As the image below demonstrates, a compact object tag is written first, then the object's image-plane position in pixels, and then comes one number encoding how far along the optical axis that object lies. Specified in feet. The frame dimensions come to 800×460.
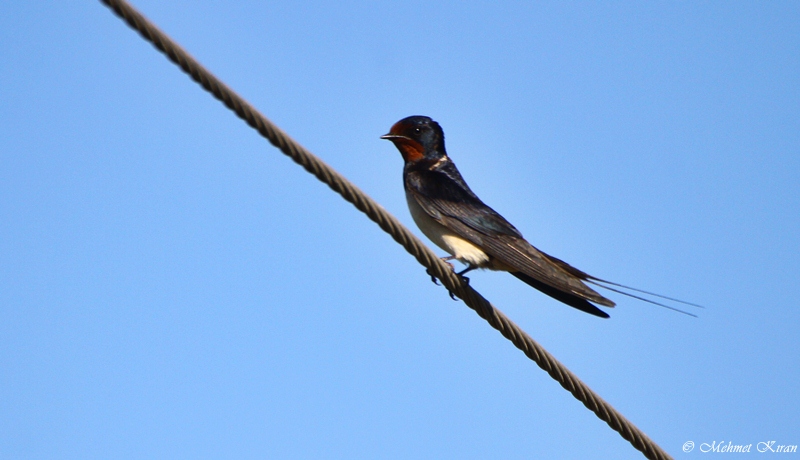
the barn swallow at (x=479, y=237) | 29.71
